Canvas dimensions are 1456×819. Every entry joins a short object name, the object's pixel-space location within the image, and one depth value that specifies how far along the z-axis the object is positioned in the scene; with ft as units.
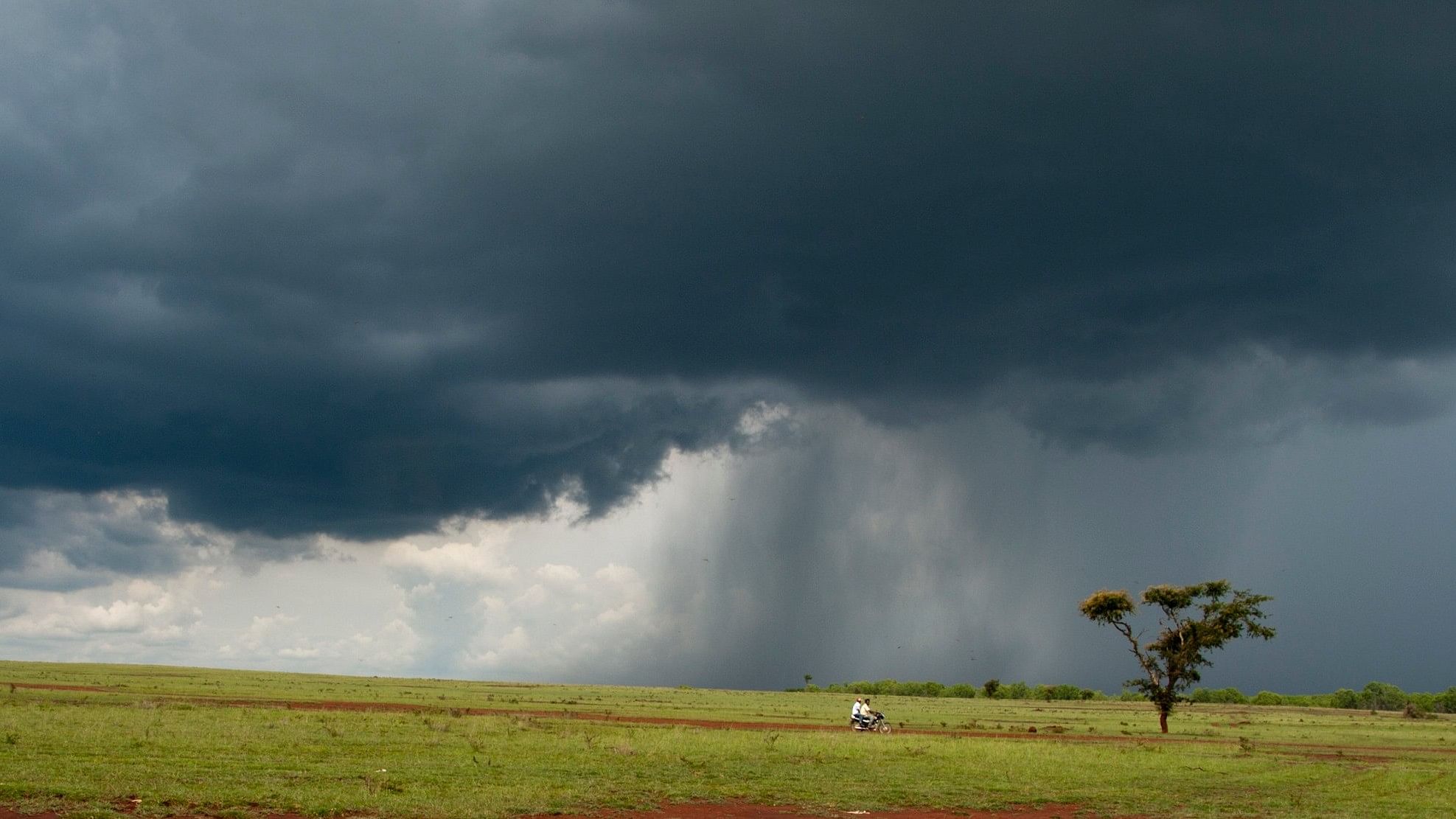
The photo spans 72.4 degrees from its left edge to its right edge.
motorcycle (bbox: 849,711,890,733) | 207.31
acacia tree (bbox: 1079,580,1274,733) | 240.32
